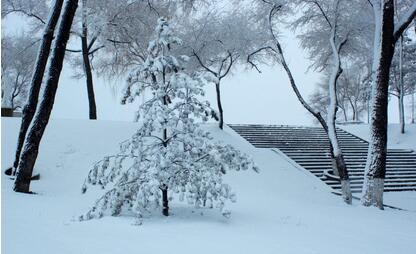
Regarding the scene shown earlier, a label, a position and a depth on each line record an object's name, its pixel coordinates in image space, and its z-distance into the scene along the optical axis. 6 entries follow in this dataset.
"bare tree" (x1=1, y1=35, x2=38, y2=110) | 27.65
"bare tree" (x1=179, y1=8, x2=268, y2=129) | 18.66
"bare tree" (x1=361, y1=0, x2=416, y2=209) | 9.80
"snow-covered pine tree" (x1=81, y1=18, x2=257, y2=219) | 6.45
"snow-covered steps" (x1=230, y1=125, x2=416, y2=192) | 15.30
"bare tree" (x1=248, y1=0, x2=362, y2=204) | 11.38
